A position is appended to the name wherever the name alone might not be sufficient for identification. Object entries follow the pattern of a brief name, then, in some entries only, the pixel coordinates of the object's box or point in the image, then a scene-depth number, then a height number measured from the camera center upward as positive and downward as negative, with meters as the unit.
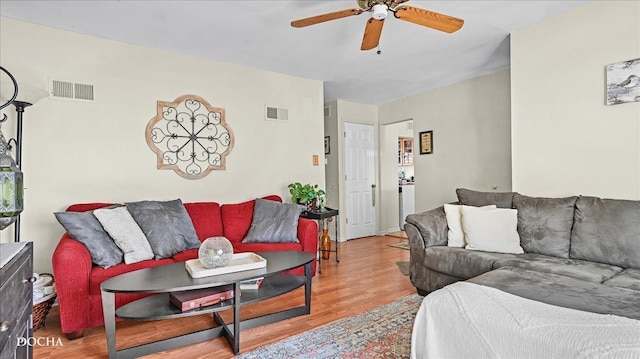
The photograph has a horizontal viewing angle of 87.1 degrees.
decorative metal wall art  3.47 +0.42
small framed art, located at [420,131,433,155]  5.16 +0.44
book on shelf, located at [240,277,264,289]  2.37 -0.78
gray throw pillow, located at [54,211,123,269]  2.38 -0.44
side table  3.94 -0.50
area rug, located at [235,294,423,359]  1.99 -1.07
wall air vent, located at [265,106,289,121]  4.21 +0.76
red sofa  2.17 -0.68
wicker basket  2.27 -0.91
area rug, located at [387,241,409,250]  5.02 -1.13
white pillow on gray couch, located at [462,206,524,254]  2.68 -0.50
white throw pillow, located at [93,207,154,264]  2.53 -0.45
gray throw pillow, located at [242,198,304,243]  3.27 -0.50
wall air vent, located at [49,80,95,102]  2.96 +0.78
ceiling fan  2.10 +1.00
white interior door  5.69 -0.14
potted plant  4.11 -0.28
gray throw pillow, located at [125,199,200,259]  2.74 -0.43
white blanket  1.07 -0.56
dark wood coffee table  1.90 -0.82
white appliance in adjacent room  6.54 -0.57
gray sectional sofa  1.66 -0.59
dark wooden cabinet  1.00 -0.42
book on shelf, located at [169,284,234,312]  2.04 -0.76
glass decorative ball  2.13 -0.50
